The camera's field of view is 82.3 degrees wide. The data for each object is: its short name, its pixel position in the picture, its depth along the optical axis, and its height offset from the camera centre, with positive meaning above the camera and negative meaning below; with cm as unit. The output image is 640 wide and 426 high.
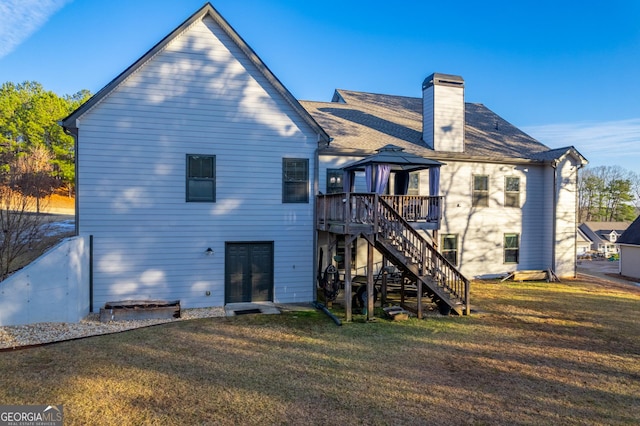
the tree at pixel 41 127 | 4559 +987
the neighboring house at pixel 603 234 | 5275 -324
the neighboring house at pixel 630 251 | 2092 -225
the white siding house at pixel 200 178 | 1101 +96
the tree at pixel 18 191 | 1235 +63
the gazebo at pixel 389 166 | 1096 +139
